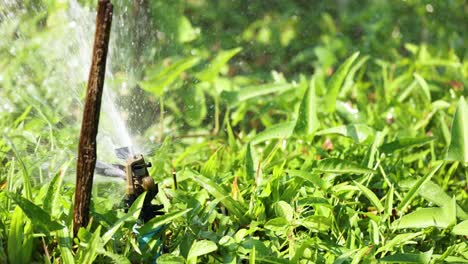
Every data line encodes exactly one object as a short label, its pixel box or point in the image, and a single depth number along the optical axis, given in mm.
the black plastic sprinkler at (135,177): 2145
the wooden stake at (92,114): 2030
